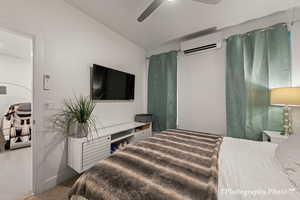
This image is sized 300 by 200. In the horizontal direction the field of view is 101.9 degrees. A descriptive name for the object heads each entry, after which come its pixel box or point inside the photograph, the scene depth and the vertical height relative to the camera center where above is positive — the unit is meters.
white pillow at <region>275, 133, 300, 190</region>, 0.77 -0.43
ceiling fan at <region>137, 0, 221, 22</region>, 1.37 +1.12
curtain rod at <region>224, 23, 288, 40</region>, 1.94 +1.19
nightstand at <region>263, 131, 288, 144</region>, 1.67 -0.51
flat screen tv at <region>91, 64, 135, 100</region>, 2.10 +0.32
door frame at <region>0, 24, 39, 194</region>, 1.48 -0.06
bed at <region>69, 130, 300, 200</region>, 0.67 -0.50
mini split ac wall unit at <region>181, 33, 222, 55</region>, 2.44 +1.18
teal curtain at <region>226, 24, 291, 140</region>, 1.92 +0.39
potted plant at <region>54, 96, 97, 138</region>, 1.69 -0.26
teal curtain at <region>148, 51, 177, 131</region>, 2.95 +0.26
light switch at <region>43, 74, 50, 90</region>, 1.55 +0.23
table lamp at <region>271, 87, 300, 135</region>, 1.59 +0.01
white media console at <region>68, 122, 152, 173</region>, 1.61 -0.69
